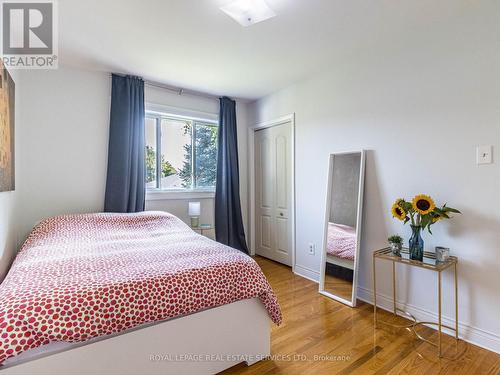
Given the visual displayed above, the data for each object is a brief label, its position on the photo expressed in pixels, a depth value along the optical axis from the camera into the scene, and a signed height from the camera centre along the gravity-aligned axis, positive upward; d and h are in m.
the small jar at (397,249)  2.12 -0.53
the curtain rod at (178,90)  3.29 +1.27
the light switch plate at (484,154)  1.81 +0.21
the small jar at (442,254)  1.91 -0.51
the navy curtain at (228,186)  3.79 -0.03
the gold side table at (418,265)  1.84 -0.59
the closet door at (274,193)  3.57 -0.12
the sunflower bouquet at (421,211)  1.87 -0.20
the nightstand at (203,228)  3.50 -0.59
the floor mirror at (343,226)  2.54 -0.43
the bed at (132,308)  1.14 -0.62
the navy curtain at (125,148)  3.00 +0.42
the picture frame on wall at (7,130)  1.78 +0.39
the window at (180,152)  3.46 +0.45
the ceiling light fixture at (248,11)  1.81 +1.25
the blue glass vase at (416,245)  1.98 -0.46
